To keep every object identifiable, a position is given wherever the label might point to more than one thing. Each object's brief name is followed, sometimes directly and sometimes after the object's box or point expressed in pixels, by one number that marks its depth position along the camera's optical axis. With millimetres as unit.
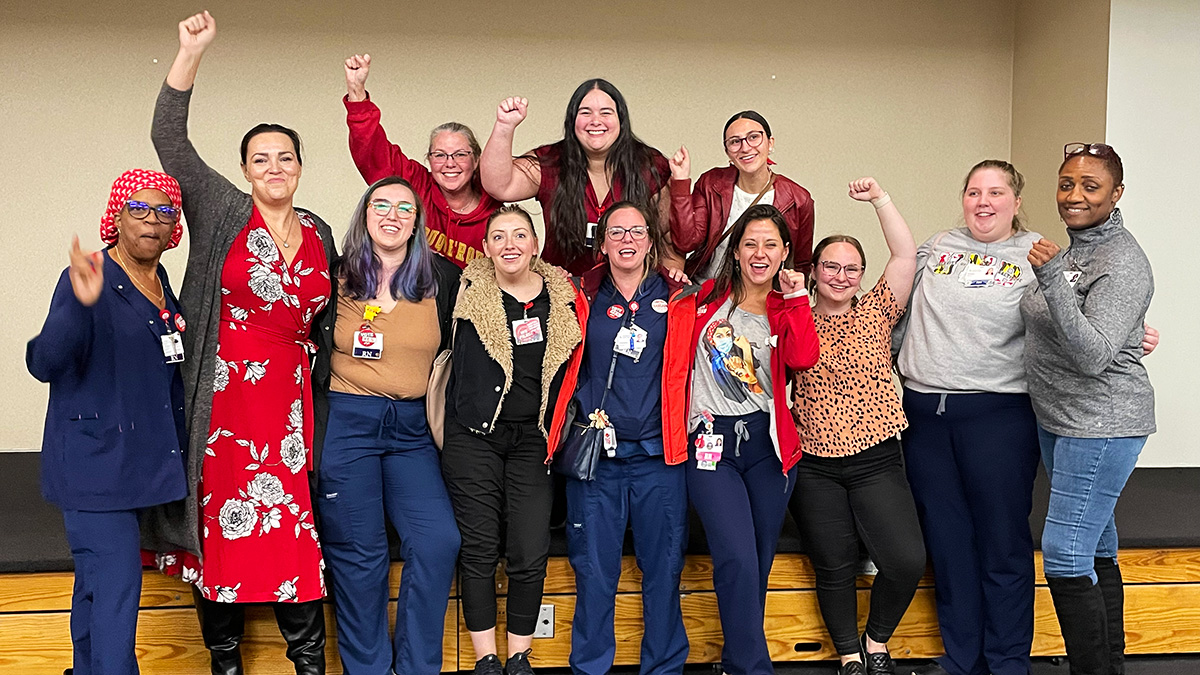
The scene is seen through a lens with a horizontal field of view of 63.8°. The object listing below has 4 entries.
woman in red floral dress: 2783
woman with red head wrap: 2549
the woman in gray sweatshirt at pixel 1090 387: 2750
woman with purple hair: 2957
